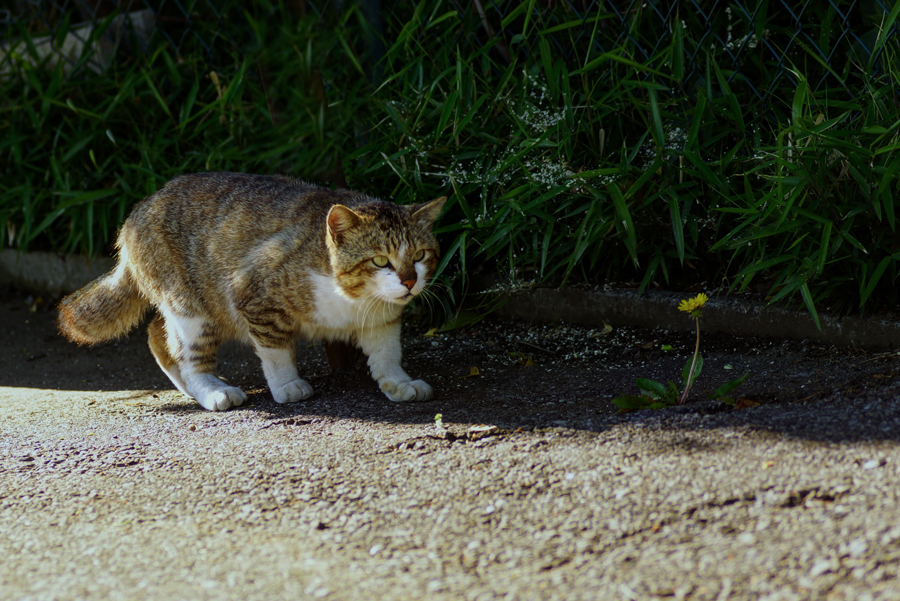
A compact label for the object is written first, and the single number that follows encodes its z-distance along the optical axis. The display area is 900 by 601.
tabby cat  5.71
